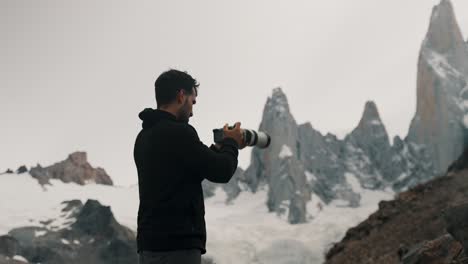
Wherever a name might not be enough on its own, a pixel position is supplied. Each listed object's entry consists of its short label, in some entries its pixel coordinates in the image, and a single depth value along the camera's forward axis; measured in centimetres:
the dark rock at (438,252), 952
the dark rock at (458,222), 920
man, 489
